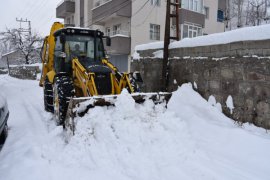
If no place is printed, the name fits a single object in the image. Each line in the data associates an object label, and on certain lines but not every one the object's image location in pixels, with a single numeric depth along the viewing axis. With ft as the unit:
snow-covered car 17.16
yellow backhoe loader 19.90
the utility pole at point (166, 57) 28.17
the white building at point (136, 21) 64.64
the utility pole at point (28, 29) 120.61
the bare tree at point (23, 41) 109.70
